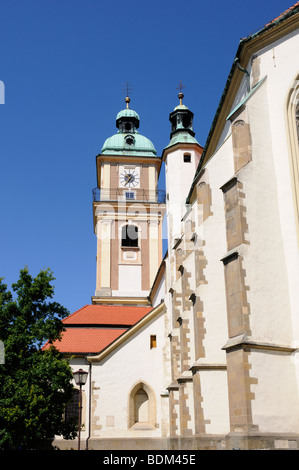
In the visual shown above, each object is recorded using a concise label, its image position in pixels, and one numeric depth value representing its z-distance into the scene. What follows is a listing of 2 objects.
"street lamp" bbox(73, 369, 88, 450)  17.92
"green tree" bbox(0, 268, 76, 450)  19.52
